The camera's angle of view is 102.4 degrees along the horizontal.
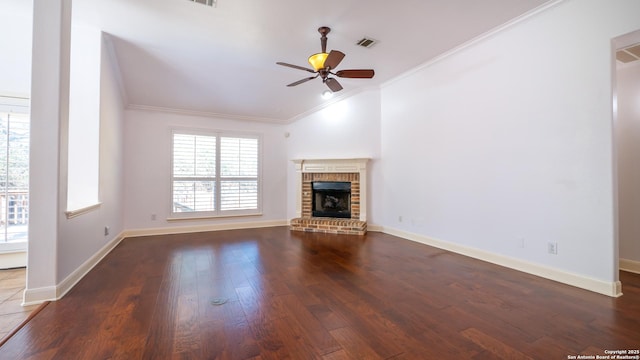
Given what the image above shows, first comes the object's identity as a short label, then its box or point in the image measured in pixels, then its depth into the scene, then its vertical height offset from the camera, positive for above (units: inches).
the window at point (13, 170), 127.2 +6.7
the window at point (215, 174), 210.5 +7.9
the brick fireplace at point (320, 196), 207.5 -9.4
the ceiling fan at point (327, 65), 112.4 +54.5
